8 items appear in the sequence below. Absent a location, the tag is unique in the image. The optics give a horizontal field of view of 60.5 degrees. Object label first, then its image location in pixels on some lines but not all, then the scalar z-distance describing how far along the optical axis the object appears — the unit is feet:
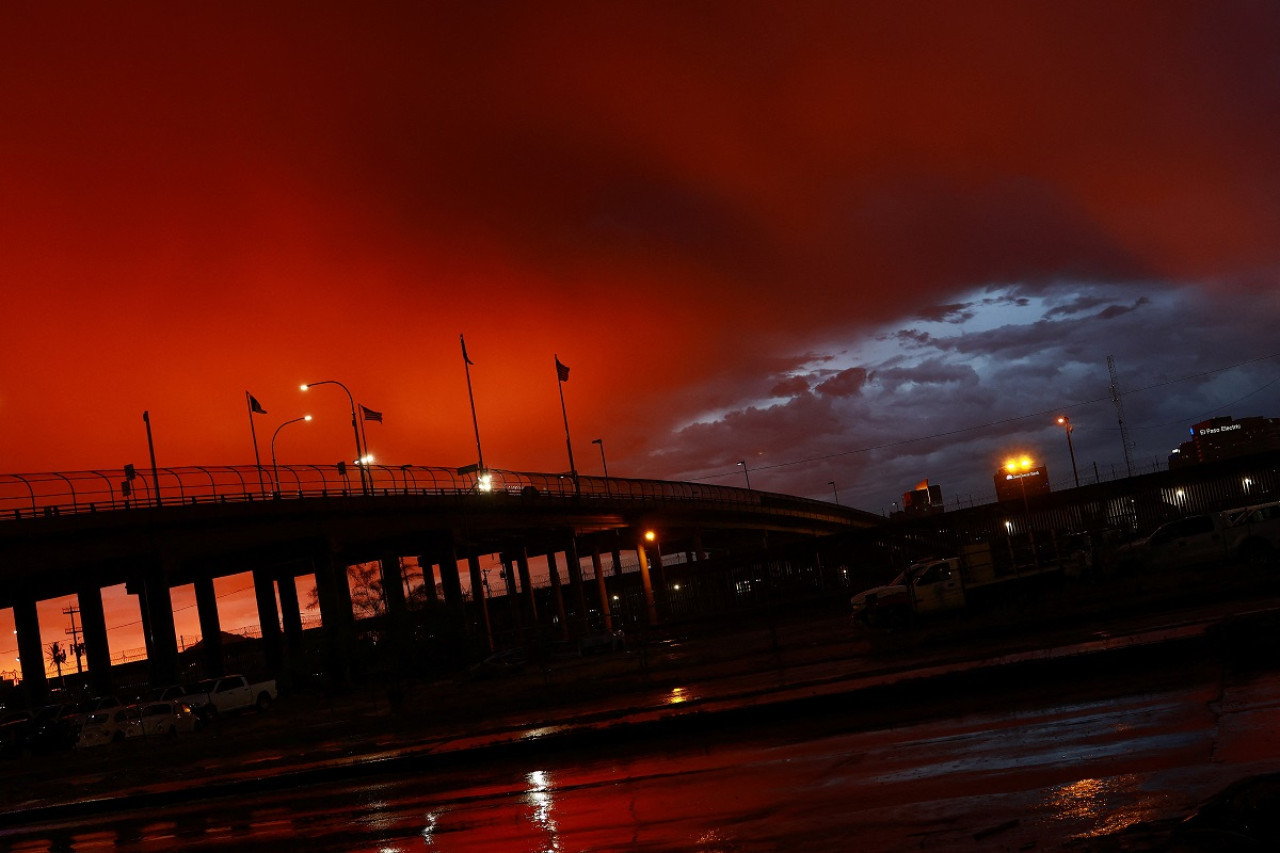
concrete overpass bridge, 185.26
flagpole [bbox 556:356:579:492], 280.70
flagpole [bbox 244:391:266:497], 210.59
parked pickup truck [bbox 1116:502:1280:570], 104.53
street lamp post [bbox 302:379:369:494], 228.78
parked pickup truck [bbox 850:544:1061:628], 107.14
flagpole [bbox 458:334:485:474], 287.71
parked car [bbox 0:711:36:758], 135.95
